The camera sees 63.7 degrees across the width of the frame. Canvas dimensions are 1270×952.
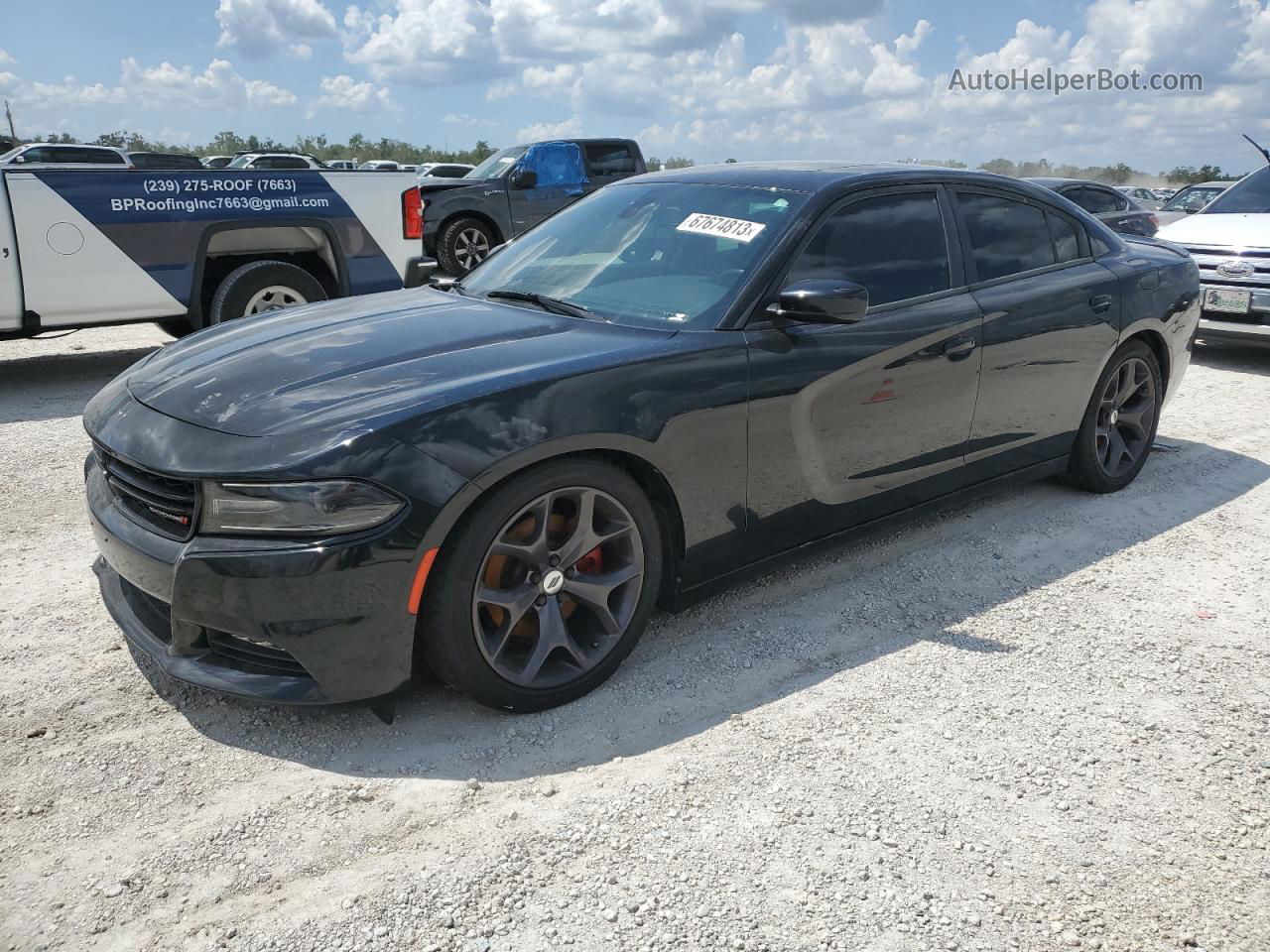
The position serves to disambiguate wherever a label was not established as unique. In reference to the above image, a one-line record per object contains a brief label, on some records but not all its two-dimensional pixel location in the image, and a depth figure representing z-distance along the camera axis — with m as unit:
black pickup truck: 13.55
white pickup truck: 6.87
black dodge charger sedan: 2.67
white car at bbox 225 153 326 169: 22.41
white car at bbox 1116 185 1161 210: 26.26
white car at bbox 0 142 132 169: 19.95
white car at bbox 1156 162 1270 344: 8.20
